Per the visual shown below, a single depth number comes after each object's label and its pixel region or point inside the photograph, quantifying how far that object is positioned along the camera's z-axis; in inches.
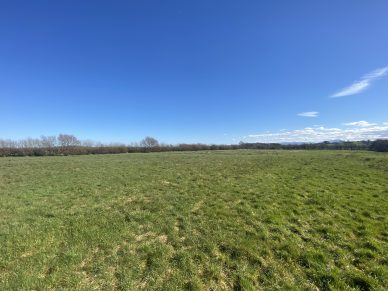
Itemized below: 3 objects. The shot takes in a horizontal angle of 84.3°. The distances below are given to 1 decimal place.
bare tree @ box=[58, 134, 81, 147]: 4360.0
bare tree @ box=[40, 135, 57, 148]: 4296.3
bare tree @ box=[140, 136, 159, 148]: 5150.6
